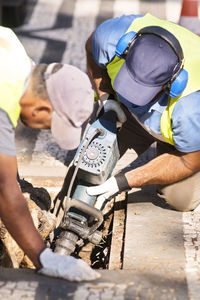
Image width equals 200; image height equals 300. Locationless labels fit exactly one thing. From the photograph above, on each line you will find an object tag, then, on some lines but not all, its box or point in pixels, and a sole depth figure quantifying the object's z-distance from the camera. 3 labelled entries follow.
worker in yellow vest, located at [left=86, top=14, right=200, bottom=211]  7.56
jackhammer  7.94
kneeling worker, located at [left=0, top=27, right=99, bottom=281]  6.13
